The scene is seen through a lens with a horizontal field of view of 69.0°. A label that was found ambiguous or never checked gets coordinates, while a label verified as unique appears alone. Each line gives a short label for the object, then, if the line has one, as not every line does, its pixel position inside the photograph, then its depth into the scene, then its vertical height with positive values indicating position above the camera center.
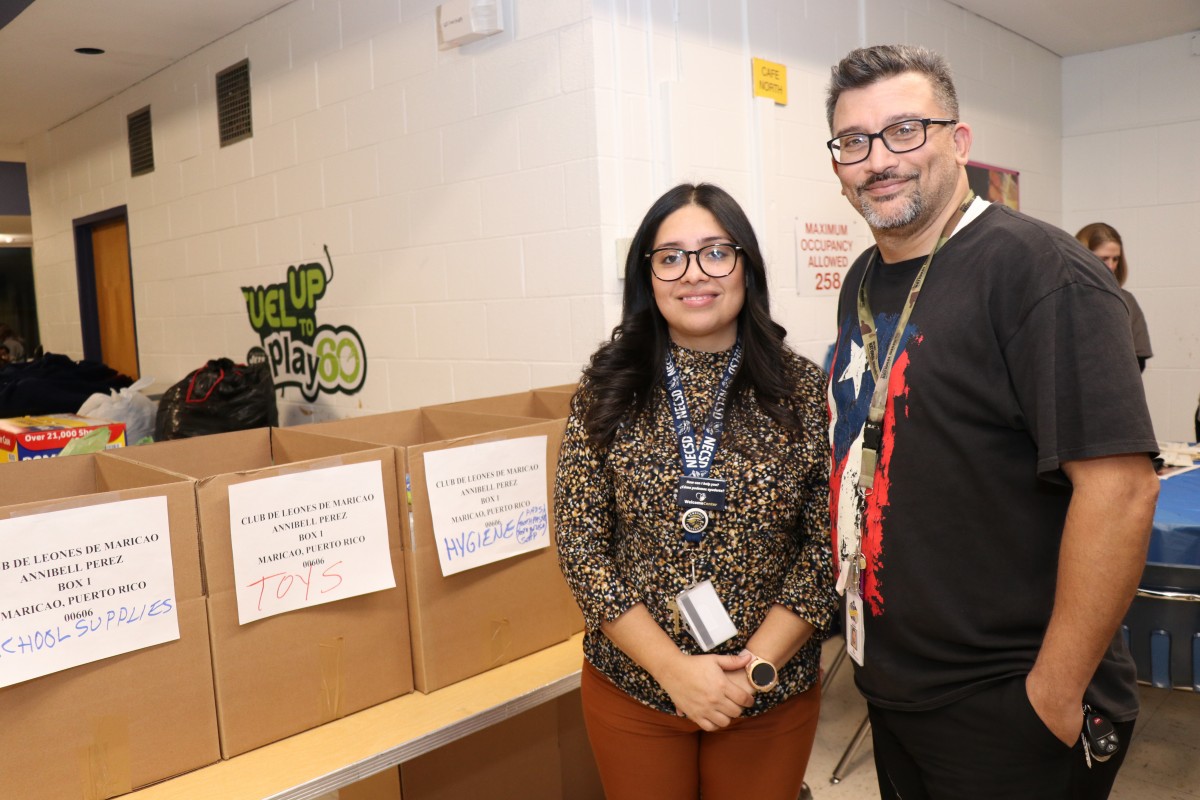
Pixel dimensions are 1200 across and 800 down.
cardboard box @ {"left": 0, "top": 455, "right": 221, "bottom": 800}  1.20 -0.52
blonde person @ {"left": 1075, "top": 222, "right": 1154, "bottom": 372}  4.10 +0.30
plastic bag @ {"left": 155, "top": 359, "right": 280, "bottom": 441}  3.51 -0.21
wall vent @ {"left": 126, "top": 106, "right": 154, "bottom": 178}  4.84 +1.18
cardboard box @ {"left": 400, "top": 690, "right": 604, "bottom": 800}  1.82 -0.93
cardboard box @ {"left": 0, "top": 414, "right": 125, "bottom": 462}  2.30 -0.21
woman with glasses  1.32 -0.31
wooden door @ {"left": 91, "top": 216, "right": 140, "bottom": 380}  5.45 +0.38
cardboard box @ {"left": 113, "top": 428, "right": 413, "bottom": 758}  1.37 -0.51
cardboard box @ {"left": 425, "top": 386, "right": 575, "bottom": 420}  2.23 -0.18
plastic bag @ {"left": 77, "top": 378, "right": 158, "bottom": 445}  3.76 -0.24
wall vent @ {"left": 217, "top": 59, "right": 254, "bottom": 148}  4.03 +1.15
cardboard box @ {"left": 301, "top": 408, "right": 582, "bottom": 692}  1.58 -0.50
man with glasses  1.04 -0.20
